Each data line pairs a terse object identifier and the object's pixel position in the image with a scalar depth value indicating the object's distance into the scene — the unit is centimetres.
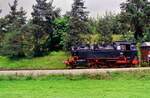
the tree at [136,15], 5284
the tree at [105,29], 5316
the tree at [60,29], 5413
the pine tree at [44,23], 5438
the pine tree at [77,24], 5109
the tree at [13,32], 5197
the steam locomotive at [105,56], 3822
